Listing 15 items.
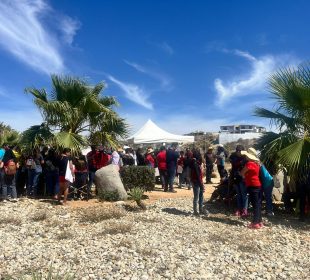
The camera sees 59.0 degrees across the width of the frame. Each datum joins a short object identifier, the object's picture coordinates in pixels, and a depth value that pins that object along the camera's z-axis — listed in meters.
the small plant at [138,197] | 6.75
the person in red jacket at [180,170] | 10.59
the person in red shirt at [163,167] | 9.61
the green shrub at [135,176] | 8.59
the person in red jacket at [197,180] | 6.21
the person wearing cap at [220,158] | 10.01
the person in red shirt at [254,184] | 5.57
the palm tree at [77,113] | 7.70
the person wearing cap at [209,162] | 11.39
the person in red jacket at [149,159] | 10.32
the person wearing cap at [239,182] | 6.25
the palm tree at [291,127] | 5.81
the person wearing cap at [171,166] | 9.42
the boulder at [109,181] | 7.67
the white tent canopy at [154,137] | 14.85
